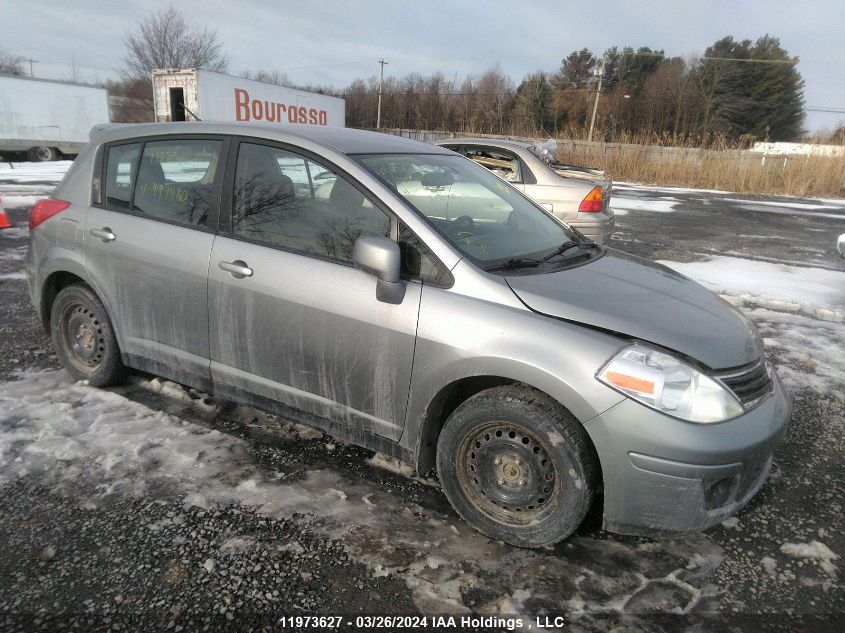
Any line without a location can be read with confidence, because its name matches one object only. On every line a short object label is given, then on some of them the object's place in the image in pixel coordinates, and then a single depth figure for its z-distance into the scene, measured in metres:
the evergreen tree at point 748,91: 54.28
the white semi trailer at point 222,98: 21.33
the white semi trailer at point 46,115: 23.17
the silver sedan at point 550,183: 7.46
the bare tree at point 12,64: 65.81
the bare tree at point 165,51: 44.72
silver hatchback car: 2.23
